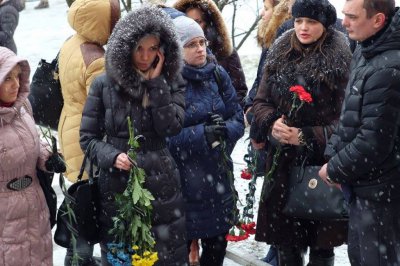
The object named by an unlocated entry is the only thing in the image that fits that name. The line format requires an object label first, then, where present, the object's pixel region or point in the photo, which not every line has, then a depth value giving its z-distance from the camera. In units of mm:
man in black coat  3756
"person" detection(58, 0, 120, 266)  4961
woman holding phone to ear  4250
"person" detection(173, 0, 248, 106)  5738
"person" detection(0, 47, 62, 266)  4031
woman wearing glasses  4891
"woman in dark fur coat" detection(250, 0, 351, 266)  4582
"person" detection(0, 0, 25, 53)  8123
